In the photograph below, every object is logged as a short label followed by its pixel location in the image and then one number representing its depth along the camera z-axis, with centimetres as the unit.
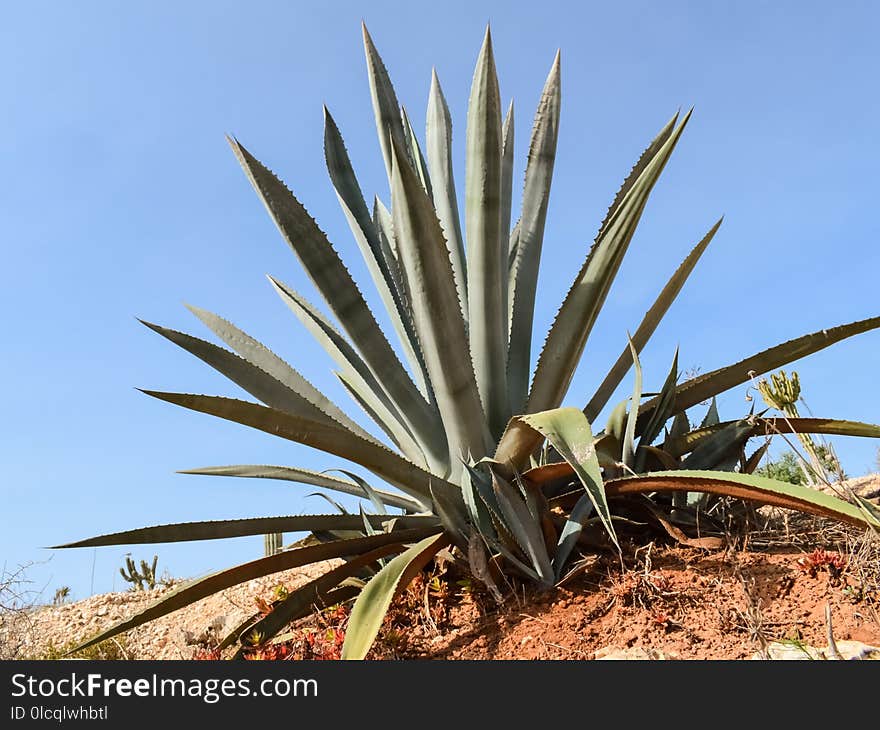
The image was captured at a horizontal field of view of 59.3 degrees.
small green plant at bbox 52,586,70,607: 486
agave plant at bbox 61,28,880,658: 231
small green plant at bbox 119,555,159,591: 537
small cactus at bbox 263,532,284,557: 385
